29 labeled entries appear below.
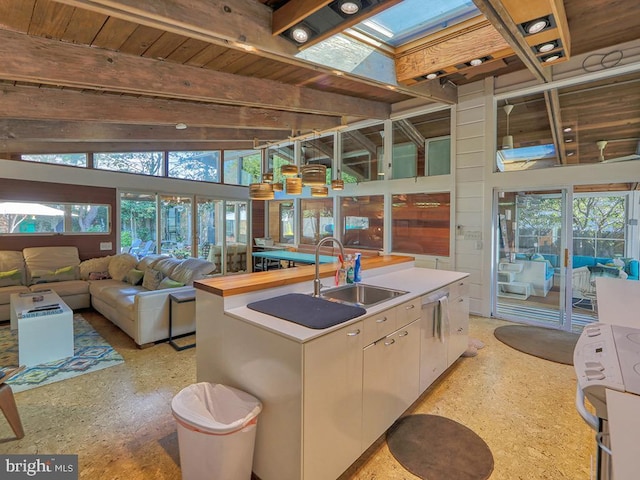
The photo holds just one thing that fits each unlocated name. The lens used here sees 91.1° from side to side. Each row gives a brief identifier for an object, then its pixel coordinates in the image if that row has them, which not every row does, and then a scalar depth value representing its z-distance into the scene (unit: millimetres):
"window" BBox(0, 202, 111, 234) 5426
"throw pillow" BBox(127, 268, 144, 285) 5000
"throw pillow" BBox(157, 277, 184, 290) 4133
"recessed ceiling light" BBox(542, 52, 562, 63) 2788
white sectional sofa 3633
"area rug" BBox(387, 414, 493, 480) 1866
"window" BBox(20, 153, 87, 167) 5625
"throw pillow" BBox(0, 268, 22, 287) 4812
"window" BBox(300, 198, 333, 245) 7242
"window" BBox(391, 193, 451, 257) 5223
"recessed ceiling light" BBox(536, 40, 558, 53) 2525
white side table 3104
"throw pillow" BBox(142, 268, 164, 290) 4590
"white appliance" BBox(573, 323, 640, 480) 650
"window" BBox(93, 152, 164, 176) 6332
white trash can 1466
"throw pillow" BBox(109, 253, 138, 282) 5422
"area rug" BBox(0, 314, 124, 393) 2871
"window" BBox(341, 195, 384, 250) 6215
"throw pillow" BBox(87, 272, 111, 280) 5480
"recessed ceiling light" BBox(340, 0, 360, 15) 1899
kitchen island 1505
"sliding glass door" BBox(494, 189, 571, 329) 4238
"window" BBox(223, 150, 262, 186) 8438
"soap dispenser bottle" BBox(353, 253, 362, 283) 2670
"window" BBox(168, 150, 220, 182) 7344
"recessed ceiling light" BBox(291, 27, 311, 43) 2265
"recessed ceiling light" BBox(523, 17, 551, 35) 2167
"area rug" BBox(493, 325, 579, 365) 3447
